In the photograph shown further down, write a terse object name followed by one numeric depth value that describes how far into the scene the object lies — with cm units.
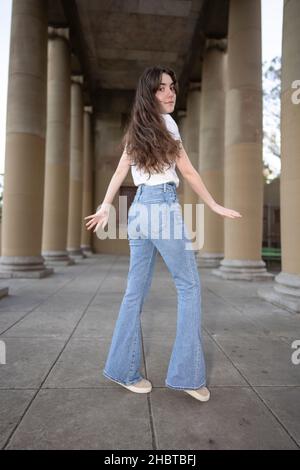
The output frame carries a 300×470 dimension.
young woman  296
